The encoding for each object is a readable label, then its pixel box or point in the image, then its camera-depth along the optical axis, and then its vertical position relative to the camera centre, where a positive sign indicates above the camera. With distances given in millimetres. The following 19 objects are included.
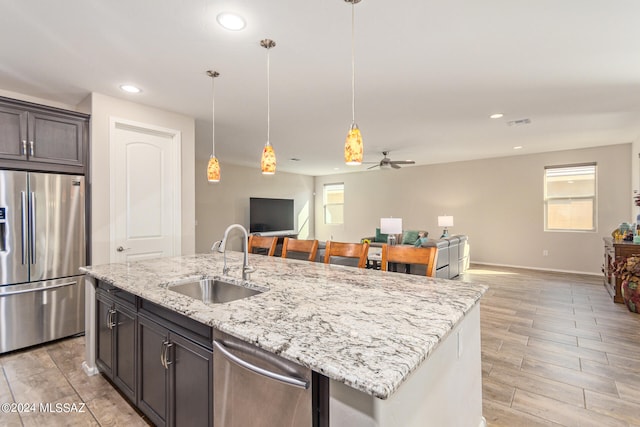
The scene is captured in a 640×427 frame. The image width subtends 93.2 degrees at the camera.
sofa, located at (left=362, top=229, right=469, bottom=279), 4688 -806
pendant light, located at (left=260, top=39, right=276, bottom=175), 2242 +410
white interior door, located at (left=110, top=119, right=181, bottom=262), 3326 +228
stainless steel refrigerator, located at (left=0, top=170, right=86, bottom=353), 2746 -442
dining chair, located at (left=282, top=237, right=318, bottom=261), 2787 -337
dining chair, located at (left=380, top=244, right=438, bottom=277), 2057 -322
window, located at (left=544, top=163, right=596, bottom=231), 6027 +269
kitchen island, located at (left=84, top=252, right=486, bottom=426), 867 -440
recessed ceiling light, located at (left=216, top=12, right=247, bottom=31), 1926 +1248
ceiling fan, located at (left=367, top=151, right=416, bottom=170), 5863 +932
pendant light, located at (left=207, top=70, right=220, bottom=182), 2729 +390
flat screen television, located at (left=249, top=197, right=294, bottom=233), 7941 -117
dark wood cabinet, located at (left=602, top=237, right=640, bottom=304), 3945 -646
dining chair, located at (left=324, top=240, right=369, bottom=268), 2457 -334
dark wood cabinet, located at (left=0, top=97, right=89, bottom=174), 2768 +717
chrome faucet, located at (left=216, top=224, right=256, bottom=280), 1950 -274
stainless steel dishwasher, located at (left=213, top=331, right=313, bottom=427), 966 -630
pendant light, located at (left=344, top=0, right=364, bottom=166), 1824 +394
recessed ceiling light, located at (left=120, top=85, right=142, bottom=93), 3002 +1239
